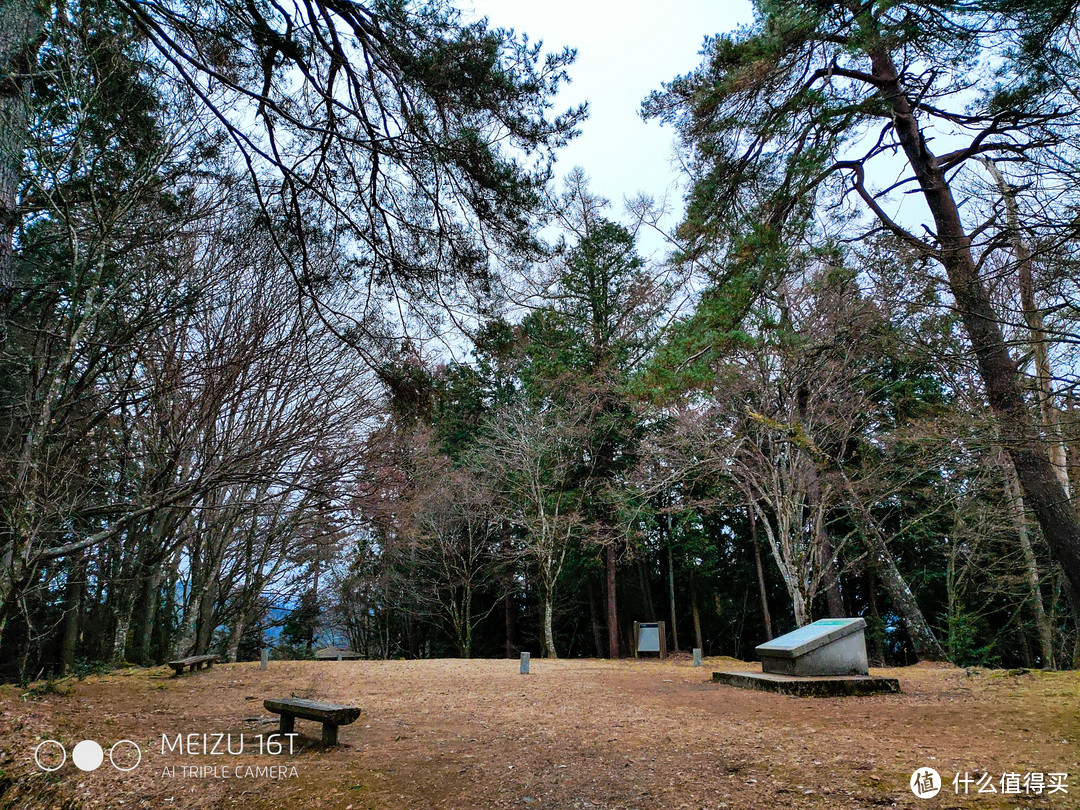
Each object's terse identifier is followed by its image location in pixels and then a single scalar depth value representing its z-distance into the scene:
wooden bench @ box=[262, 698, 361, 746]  4.32
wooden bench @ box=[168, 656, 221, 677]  8.77
